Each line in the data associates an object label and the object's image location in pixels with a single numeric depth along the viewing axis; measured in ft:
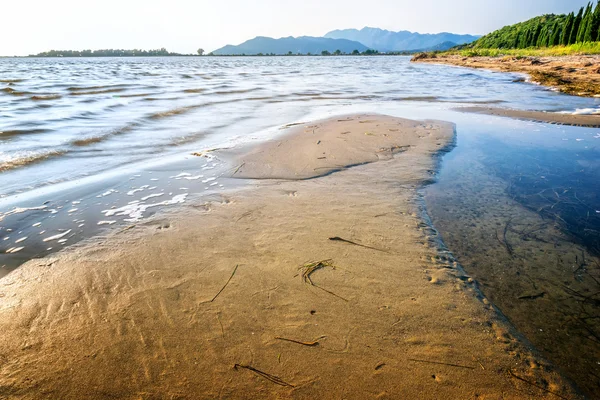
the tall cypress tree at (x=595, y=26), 115.85
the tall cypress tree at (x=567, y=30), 133.11
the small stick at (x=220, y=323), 6.77
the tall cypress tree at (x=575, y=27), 130.00
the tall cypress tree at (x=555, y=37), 142.61
